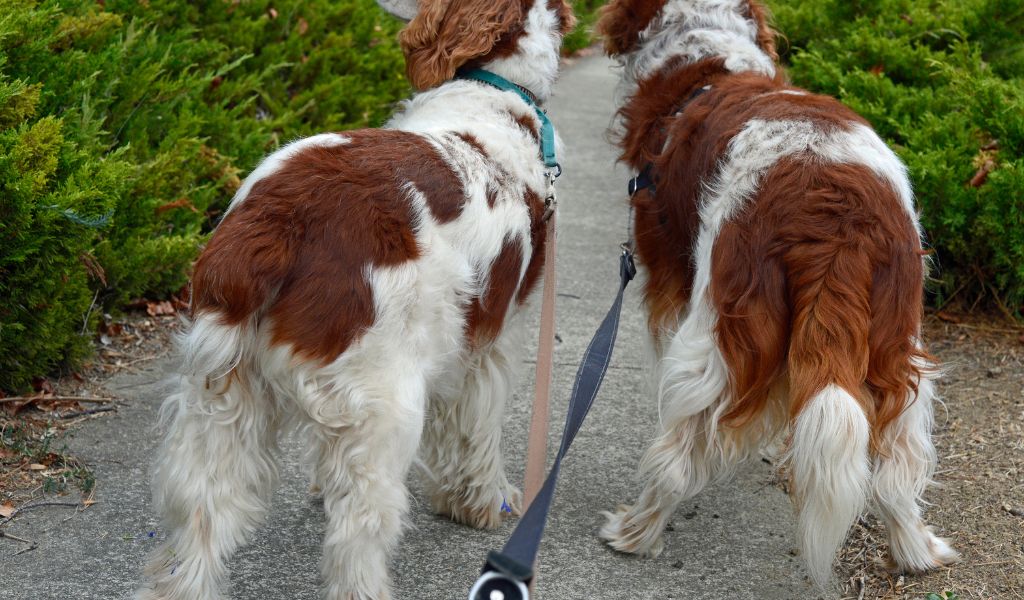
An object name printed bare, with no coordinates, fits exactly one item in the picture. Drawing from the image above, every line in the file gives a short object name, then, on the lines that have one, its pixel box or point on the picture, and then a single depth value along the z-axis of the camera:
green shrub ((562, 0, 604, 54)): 11.64
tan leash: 2.72
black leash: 2.12
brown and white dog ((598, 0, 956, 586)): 2.93
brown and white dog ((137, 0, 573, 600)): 2.65
